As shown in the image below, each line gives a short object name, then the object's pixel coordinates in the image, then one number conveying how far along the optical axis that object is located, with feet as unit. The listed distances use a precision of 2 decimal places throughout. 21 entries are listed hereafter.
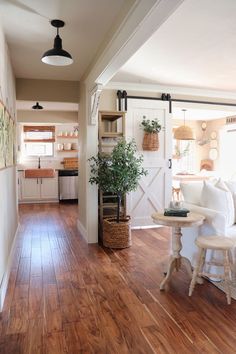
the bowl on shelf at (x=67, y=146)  27.89
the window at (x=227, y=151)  26.55
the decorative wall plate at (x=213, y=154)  28.63
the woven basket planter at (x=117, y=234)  13.39
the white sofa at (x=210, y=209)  9.64
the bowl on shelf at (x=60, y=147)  27.84
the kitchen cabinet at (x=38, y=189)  26.31
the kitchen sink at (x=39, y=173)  26.21
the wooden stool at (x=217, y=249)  8.39
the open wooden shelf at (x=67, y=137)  27.78
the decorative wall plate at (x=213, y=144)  28.66
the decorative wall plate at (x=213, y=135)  28.76
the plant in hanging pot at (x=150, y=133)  16.52
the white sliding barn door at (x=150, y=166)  16.72
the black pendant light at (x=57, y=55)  8.89
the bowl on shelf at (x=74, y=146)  28.19
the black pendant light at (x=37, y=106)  20.55
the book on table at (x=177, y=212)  9.23
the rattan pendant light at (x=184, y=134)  22.11
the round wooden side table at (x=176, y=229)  8.79
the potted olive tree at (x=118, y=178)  13.01
